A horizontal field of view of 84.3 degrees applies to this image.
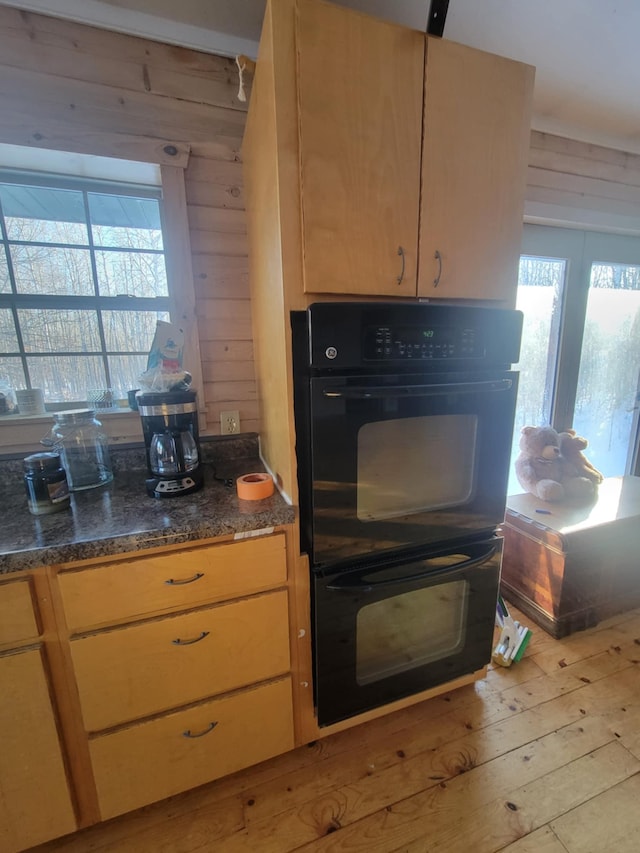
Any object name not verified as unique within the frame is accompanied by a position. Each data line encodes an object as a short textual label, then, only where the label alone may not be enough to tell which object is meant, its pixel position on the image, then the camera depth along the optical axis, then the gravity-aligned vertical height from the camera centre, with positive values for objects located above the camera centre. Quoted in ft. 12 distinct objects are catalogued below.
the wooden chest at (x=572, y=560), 5.37 -3.45
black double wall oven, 2.96 -1.35
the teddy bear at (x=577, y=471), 6.14 -2.31
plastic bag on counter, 3.83 -0.22
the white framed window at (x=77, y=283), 4.26 +0.78
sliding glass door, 6.69 +0.14
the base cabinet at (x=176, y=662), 2.91 -2.78
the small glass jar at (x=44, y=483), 3.25 -1.24
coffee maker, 3.58 -0.96
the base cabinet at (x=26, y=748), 2.71 -3.17
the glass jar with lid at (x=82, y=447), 3.99 -1.16
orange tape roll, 3.45 -1.39
